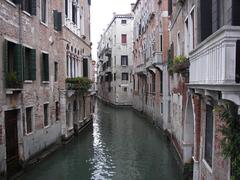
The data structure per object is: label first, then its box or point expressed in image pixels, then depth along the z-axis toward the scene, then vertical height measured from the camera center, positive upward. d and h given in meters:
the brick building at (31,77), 9.08 +0.14
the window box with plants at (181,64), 8.70 +0.49
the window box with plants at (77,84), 16.02 -0.17
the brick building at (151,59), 18.31 +1.63
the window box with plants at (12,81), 8.98 +0.00
